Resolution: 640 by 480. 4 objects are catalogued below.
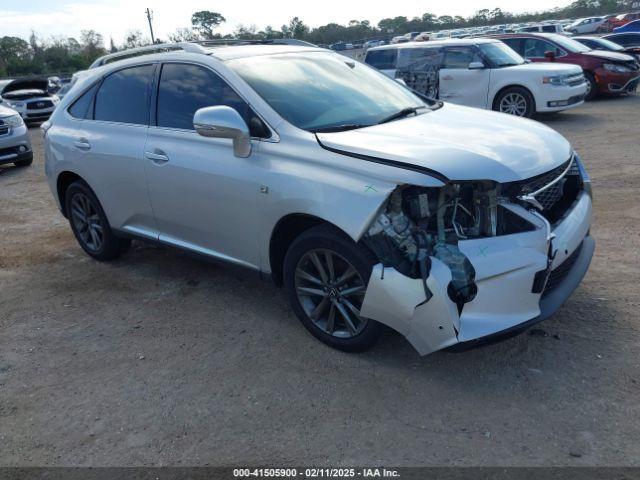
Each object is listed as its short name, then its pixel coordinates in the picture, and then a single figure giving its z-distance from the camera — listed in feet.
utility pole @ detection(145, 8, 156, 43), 187.01
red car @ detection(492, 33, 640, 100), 48.01
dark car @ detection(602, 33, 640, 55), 68.49
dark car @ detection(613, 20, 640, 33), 97.77
